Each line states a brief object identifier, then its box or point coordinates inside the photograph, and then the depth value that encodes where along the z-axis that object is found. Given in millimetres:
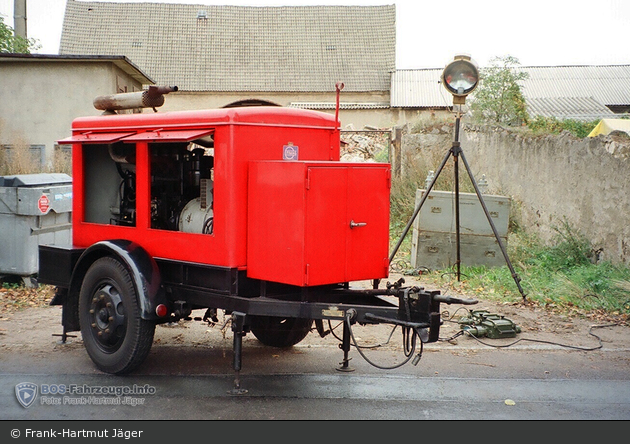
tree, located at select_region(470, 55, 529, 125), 20844
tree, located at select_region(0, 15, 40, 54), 25781
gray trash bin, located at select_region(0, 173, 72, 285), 9266
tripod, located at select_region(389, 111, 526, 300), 8695
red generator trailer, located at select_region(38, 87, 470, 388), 5094
